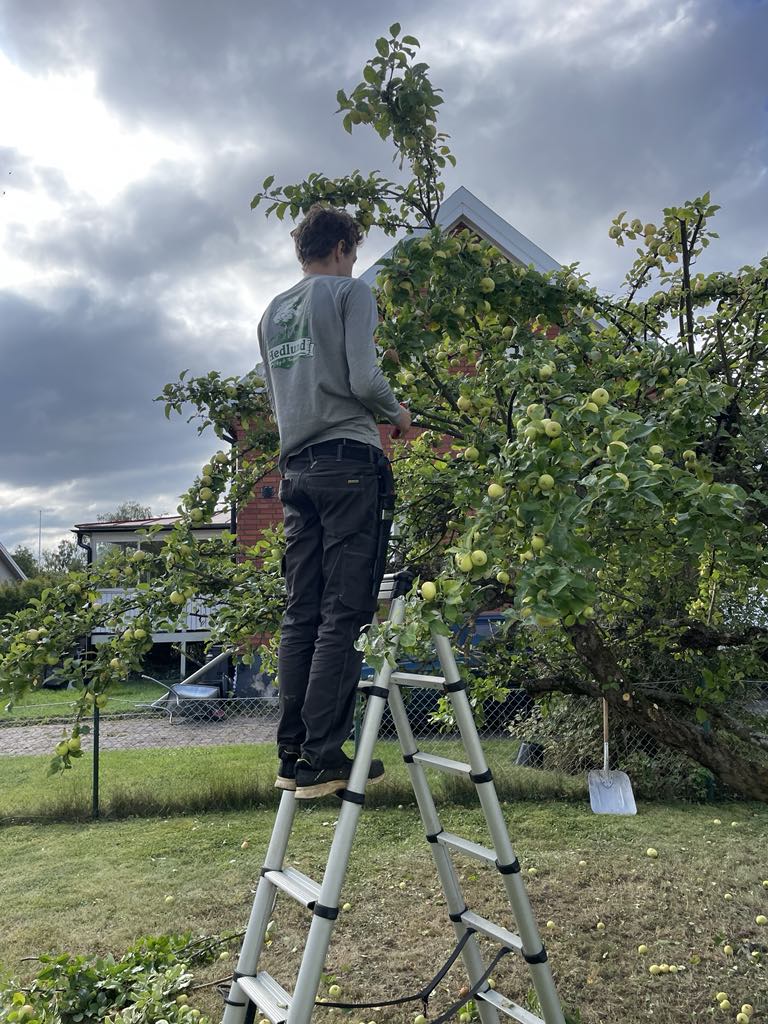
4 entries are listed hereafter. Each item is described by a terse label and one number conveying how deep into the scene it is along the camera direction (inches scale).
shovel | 264.1
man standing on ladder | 95.2
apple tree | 77.1
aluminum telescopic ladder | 85.4
